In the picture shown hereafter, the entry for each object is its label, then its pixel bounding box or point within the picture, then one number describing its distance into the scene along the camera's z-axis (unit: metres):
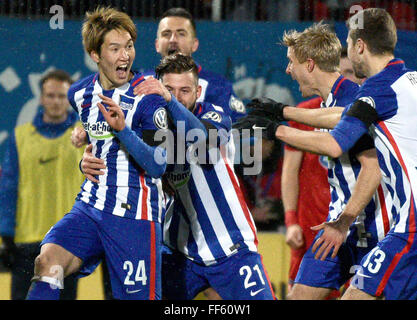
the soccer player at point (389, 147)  7.87
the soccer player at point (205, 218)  9.11
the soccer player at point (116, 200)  8.23
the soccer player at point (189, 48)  11.02
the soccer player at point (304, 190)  11.12
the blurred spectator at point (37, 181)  11.91
